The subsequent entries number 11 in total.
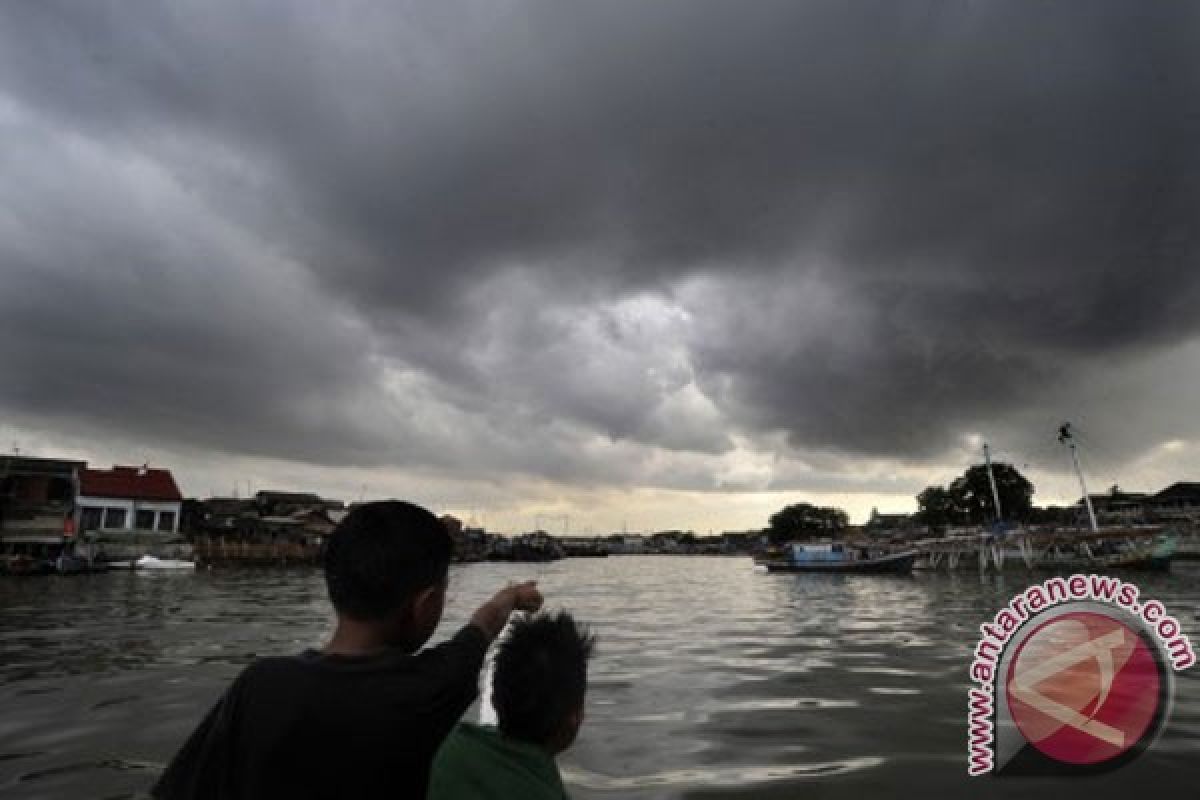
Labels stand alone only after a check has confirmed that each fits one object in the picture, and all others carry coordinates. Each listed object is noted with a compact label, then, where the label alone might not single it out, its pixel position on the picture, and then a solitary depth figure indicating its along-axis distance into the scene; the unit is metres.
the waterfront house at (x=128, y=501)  53.00
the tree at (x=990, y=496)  91.88
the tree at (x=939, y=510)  96.19
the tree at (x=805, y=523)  147.00
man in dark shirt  1.79
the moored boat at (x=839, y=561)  55.25
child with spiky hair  1.77
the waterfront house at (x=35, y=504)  48.47
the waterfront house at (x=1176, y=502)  88.17
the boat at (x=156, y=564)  46.03
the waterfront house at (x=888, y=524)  140.12
